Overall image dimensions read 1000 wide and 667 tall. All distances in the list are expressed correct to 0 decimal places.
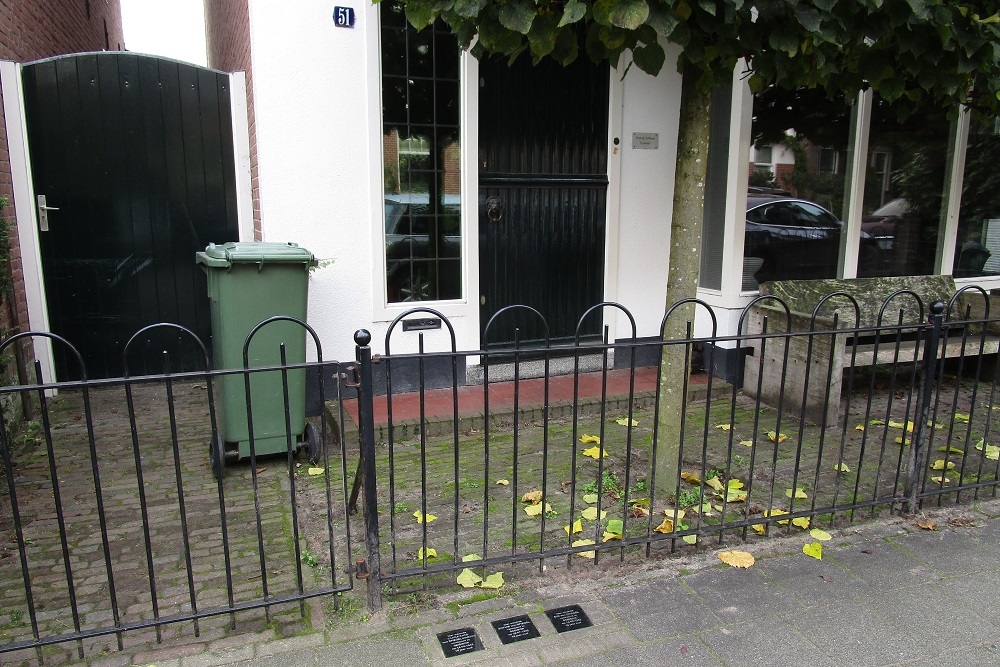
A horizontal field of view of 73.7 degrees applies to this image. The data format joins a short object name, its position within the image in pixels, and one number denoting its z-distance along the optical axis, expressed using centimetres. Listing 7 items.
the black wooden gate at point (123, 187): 518
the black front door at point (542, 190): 539
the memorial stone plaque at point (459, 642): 248
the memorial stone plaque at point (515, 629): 256
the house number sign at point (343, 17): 467
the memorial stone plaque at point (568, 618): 263
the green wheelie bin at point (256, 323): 391
